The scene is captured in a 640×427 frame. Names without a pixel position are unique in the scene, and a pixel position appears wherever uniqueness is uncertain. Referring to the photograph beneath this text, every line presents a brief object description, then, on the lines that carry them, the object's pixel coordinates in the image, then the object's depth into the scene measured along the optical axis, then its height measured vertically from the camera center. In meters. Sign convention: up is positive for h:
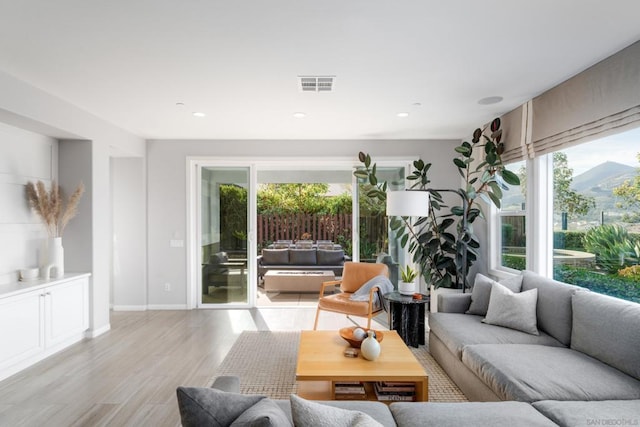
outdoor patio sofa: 6.87 -0.86
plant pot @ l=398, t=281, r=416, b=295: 4.00 -0.82
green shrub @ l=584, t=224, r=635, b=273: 2.74 -0.26
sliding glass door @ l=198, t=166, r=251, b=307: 5.39 -0.27
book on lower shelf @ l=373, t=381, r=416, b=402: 2.44 -1.21
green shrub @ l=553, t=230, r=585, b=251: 3.21 -0.25
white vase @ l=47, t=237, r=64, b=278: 3.73 -0.44
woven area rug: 2.81 -1.37
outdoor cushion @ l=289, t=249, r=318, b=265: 6.94 -0.81
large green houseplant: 4.09 +0.00
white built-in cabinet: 3.01 -0.96
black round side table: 3.77 -1.10
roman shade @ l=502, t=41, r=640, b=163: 2.49 +0.86
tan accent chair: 3.88 -0.92
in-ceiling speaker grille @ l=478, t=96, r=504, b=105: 3.57 +1.15
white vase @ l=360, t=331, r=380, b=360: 2.54 -0.95
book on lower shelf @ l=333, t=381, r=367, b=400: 2.48 -1.23
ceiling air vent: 3.04 +1.15
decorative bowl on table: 2.77 -0.97
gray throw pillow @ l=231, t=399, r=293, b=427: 1.05 -0.63
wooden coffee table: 2.34 -1.04
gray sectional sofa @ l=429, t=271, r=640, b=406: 2.00 -0.94
